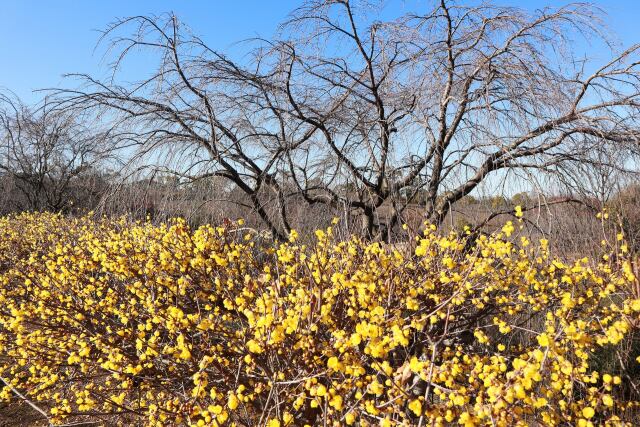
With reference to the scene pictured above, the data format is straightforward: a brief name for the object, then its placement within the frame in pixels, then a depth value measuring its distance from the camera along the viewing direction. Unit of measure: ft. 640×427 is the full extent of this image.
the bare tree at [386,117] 10.85
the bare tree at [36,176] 41.32
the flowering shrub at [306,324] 5.54
